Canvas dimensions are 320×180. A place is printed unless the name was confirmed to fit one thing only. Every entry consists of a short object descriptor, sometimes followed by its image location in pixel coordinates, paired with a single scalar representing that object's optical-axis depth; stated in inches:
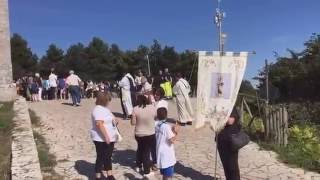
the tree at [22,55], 1612.7
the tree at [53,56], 1682.2
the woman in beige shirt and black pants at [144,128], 208.3
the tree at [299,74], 675.2
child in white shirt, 193.0
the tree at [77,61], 1603.9
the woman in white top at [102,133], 194.2
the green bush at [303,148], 242.1
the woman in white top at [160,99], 238.6
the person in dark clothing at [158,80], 466.5
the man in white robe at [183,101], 358.6
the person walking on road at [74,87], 492.0
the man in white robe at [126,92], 381.5
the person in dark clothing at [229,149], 190.8
